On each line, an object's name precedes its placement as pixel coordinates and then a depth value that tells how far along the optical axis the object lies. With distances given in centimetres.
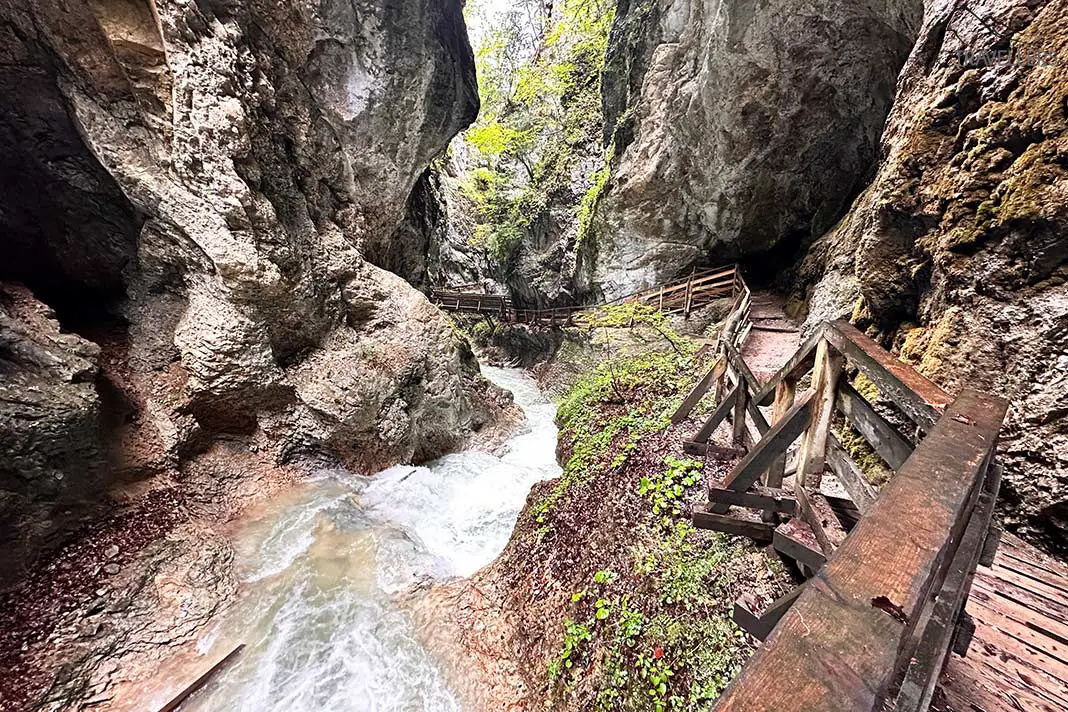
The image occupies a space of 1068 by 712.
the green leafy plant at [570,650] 353
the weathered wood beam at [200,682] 386
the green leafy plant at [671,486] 399
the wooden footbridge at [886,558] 72
